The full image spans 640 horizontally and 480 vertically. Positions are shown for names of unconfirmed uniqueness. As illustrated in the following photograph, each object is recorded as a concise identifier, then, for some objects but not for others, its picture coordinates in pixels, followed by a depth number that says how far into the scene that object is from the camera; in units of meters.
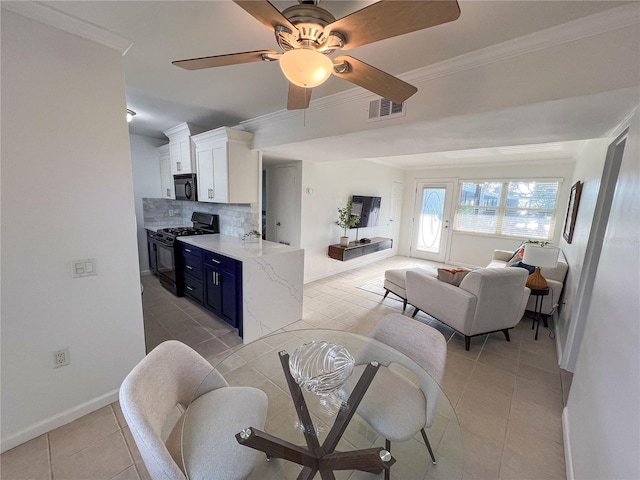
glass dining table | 1.09
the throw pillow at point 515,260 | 3.85
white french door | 6.41
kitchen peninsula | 2.68
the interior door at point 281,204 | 4.51
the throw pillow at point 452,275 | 2.86
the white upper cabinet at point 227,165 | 3.25
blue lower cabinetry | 2.73
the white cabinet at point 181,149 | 3.72
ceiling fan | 0.89
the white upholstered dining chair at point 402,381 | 1.35
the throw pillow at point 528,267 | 3.43
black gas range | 3.74
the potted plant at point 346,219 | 5.10
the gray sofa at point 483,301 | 2.56
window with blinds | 5.18
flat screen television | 5.32
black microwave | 3.86
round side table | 3.02
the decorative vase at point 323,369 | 1.35
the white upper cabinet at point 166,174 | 4.45
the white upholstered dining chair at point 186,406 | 0.90
